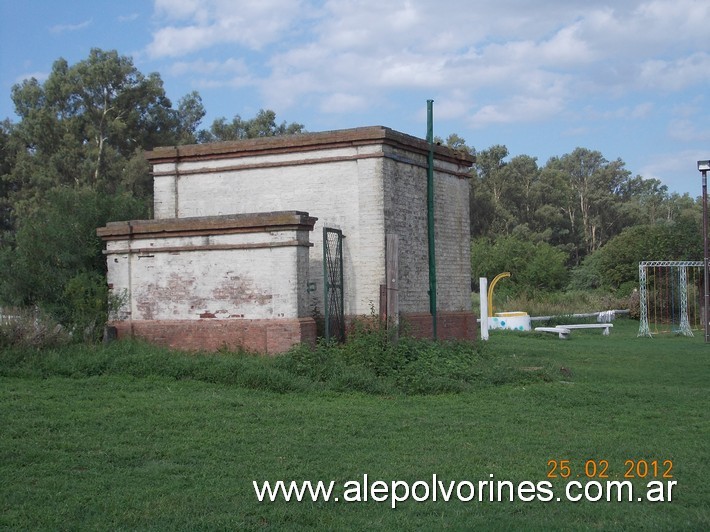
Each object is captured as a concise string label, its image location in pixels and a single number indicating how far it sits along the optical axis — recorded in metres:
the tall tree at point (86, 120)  47.97
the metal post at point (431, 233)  17.89
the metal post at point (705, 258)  25.48
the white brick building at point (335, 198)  16.22
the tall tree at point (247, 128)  55.75
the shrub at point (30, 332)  13.53
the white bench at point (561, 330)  27.31
